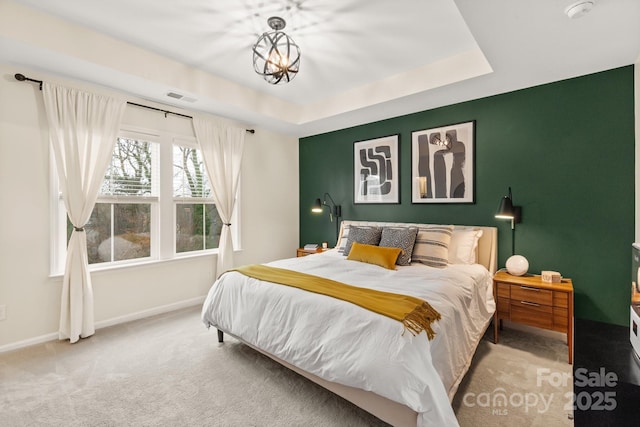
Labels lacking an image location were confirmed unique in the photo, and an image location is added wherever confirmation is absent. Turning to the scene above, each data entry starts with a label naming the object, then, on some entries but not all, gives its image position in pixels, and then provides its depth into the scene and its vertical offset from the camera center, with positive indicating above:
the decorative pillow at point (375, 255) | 3.01 -0.47
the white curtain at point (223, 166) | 3.93 +0.59
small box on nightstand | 2.67 -0.61
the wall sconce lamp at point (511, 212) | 2.94 -0.03
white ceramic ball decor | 2.84 -0.54
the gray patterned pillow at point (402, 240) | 3.14 -0.33
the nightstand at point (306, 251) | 4.52 -0.64
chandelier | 2.27 +1.17
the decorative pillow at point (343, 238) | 3.91 -0.39
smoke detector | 1.79 +1.23
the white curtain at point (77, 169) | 2.80 +0.41
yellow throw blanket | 1.69 -0.58
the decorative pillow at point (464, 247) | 3.13 -0.40
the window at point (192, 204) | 3.83 +0.08
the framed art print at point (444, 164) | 3.44 +0.55
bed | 1.54 -0.76
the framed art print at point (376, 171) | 4.06 +0.55
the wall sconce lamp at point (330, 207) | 4.55 +0.04
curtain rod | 2.62 +1.18
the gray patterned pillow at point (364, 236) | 3.47 -0.31
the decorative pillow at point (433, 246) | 3.08 -0.39
